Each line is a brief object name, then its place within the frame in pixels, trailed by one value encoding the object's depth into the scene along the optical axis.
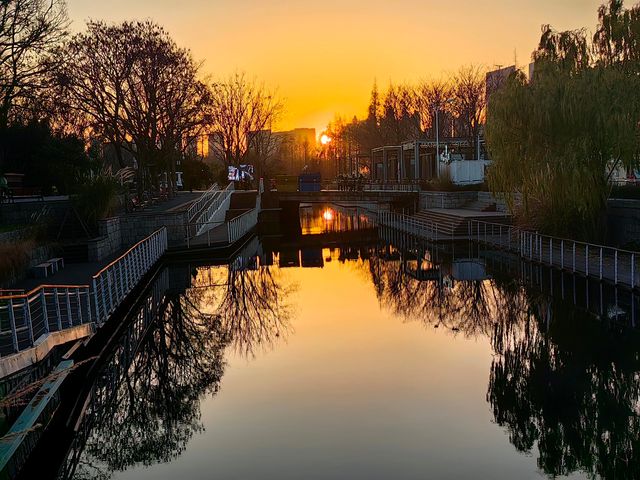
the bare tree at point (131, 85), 35.06
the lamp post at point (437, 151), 53.62
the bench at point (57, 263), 21.06
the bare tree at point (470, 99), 72.00
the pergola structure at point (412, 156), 57.13
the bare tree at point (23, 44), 28.22
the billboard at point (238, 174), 61.22
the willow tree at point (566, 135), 23.62
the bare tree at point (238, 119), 61.22
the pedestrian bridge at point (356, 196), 49.03
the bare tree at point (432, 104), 77.69
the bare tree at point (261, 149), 65.81
